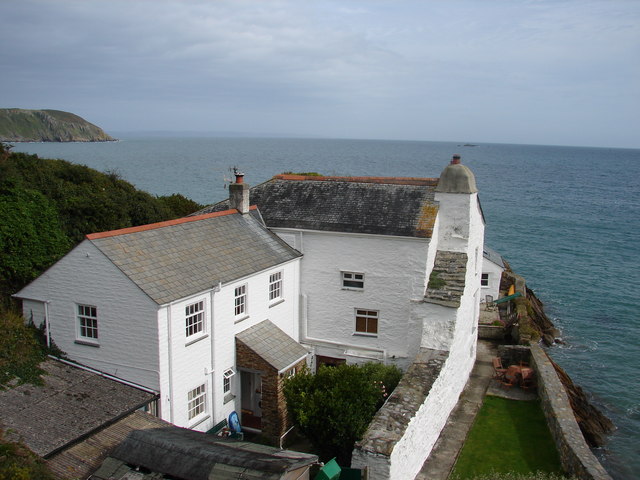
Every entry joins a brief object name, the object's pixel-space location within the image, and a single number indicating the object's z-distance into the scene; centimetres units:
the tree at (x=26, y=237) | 1930
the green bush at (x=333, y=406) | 1470
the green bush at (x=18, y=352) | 1397
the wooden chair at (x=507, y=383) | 2161
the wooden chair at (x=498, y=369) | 2248
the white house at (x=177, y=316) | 1445
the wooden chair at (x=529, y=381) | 2152
